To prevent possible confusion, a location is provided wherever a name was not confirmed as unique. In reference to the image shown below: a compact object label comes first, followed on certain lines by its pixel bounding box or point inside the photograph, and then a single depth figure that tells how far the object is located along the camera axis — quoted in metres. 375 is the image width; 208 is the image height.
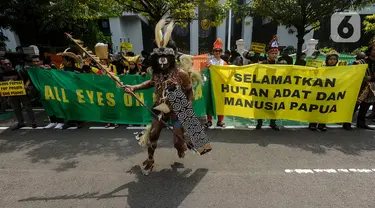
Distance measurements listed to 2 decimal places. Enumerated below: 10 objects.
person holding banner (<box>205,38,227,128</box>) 5.51
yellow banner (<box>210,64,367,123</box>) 4.90
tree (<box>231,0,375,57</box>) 6.50
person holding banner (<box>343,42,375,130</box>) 5.17
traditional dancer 3.07
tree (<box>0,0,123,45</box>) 9.19
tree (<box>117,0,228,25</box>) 8.24
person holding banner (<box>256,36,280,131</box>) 4.97
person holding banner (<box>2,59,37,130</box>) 5.31
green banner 5.23
